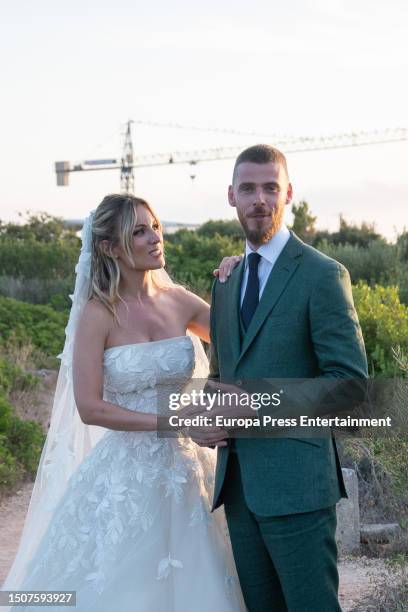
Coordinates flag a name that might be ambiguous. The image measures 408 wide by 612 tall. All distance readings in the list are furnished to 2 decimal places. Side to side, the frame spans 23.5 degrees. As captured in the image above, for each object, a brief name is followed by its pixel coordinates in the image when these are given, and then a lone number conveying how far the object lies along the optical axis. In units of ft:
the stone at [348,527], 21.39
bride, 13.73
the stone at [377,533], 21.61
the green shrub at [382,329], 31.76
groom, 11.41
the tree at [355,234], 86.38
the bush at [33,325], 46.01
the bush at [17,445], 29.32
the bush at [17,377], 37.14
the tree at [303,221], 82.28
